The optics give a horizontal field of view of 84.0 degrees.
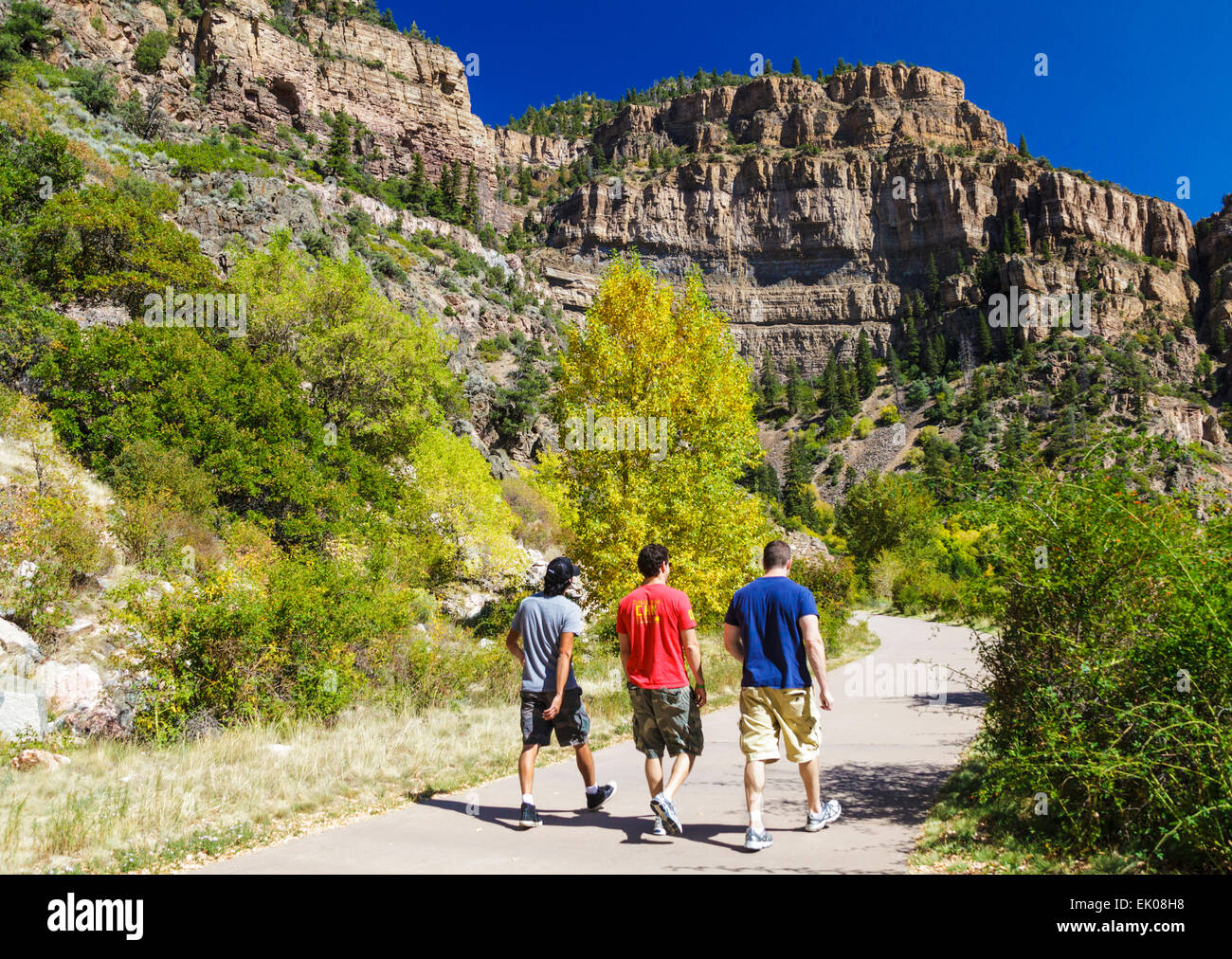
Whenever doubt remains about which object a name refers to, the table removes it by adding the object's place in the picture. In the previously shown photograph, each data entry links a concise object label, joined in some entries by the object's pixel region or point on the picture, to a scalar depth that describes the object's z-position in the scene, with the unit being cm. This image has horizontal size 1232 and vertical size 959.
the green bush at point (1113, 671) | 357
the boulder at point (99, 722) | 837
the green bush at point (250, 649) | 855
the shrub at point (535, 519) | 3503
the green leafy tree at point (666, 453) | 1282
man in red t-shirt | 509
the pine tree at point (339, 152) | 7656
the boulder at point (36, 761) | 680
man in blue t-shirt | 478
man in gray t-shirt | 553
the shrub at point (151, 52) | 6719
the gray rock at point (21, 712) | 799
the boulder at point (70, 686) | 920
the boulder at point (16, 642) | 1005
